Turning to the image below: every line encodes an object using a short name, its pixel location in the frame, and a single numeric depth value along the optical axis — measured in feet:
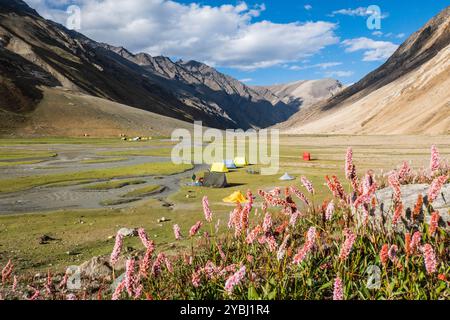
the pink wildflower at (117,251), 17.78
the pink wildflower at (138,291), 17.27
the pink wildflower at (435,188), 18.90
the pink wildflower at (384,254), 16.90
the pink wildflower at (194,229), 20.88
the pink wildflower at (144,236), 18.88
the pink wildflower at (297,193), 23.06
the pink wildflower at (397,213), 19.67
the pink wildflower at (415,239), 18.28
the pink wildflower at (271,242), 20.62
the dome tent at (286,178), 124.57
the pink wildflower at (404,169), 24.77
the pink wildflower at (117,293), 16.28
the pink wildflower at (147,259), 17.95
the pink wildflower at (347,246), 17.02
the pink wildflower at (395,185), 21.25
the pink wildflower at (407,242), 18.05
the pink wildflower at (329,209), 22.93
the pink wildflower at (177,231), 22.59
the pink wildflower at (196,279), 19.00
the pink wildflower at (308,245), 17.72
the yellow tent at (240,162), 179.83
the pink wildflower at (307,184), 22.06
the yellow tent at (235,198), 87.08
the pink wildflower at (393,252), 18.40
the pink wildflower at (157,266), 19.63
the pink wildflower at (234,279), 15.63
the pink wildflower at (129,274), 16.38
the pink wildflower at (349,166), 21.12
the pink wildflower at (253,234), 21.23
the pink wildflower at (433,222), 18.05
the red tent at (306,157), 200.53
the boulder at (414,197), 27.76
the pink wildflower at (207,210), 21.97
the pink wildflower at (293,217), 21.43
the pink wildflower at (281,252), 19.18
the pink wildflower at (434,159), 22.05
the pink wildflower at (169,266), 20.66
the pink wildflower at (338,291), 14.83
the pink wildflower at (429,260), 16.21
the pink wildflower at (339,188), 22.24
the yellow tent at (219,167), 152.76
